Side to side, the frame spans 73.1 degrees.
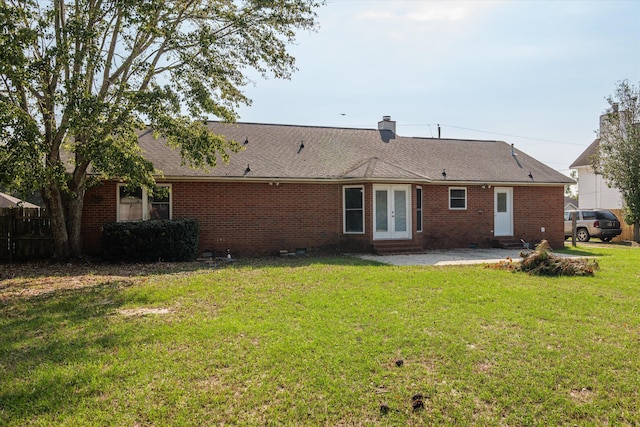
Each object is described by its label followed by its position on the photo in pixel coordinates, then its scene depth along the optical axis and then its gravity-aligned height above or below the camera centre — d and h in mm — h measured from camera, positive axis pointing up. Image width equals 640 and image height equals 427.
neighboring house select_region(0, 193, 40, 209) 18616 +605
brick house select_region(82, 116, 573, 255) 14047 +463
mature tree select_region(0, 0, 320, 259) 8594 +2922
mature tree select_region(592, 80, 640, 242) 21609 +2958
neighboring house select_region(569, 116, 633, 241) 31312 +1328
